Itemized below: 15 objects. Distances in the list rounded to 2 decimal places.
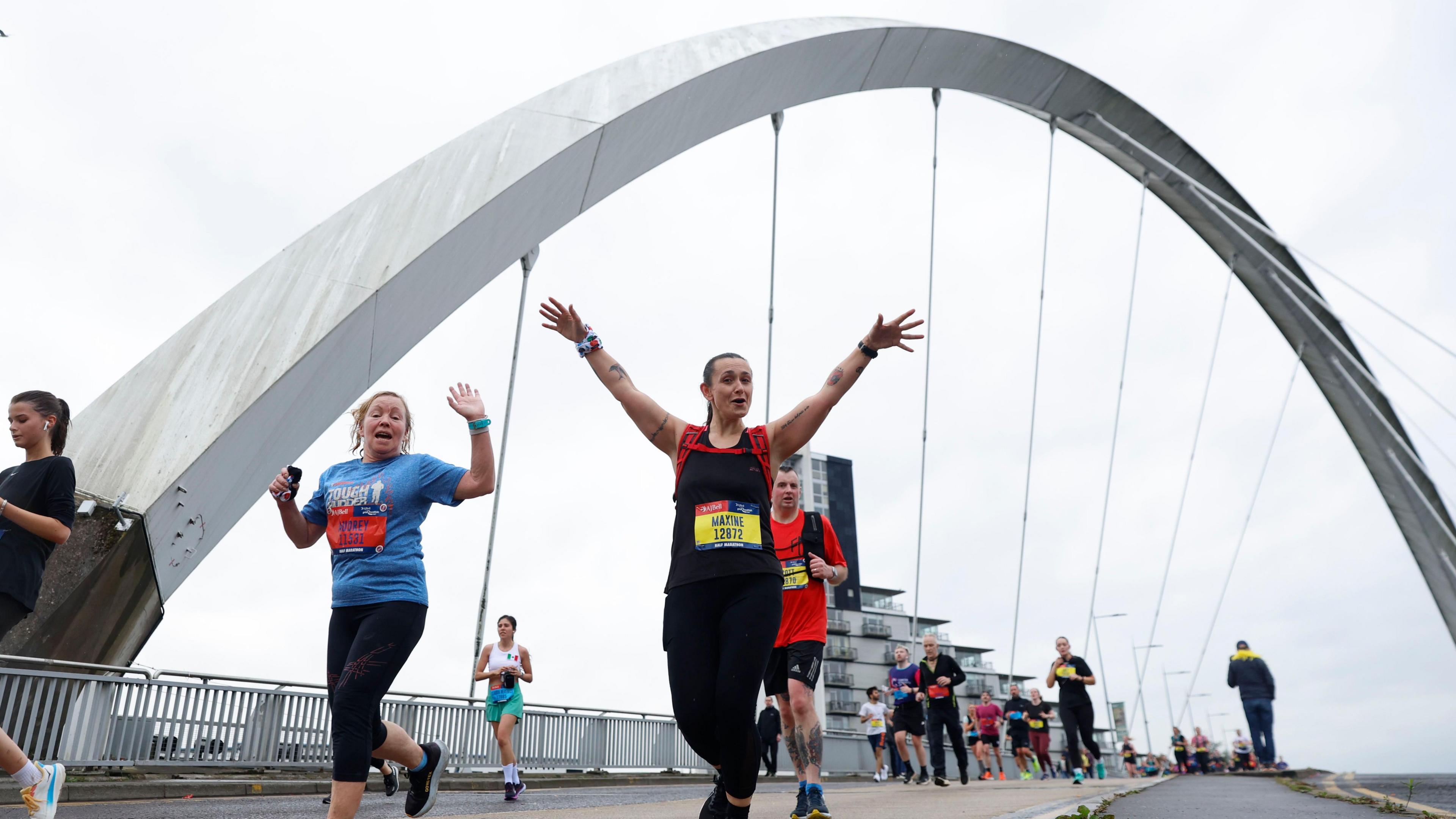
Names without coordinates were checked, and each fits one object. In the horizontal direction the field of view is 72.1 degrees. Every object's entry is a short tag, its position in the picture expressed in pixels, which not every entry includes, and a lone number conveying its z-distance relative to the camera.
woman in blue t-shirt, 2.97
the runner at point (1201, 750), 27.77
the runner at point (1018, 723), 15.75
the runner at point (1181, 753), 25.42
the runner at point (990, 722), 15.91
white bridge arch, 5.95
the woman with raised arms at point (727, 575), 2.79
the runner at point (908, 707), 10.33
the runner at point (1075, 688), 10.18
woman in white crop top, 7.88
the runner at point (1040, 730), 16.06
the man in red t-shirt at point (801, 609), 5.16
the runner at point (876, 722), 14.52
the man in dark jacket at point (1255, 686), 13.09
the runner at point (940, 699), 10.09
